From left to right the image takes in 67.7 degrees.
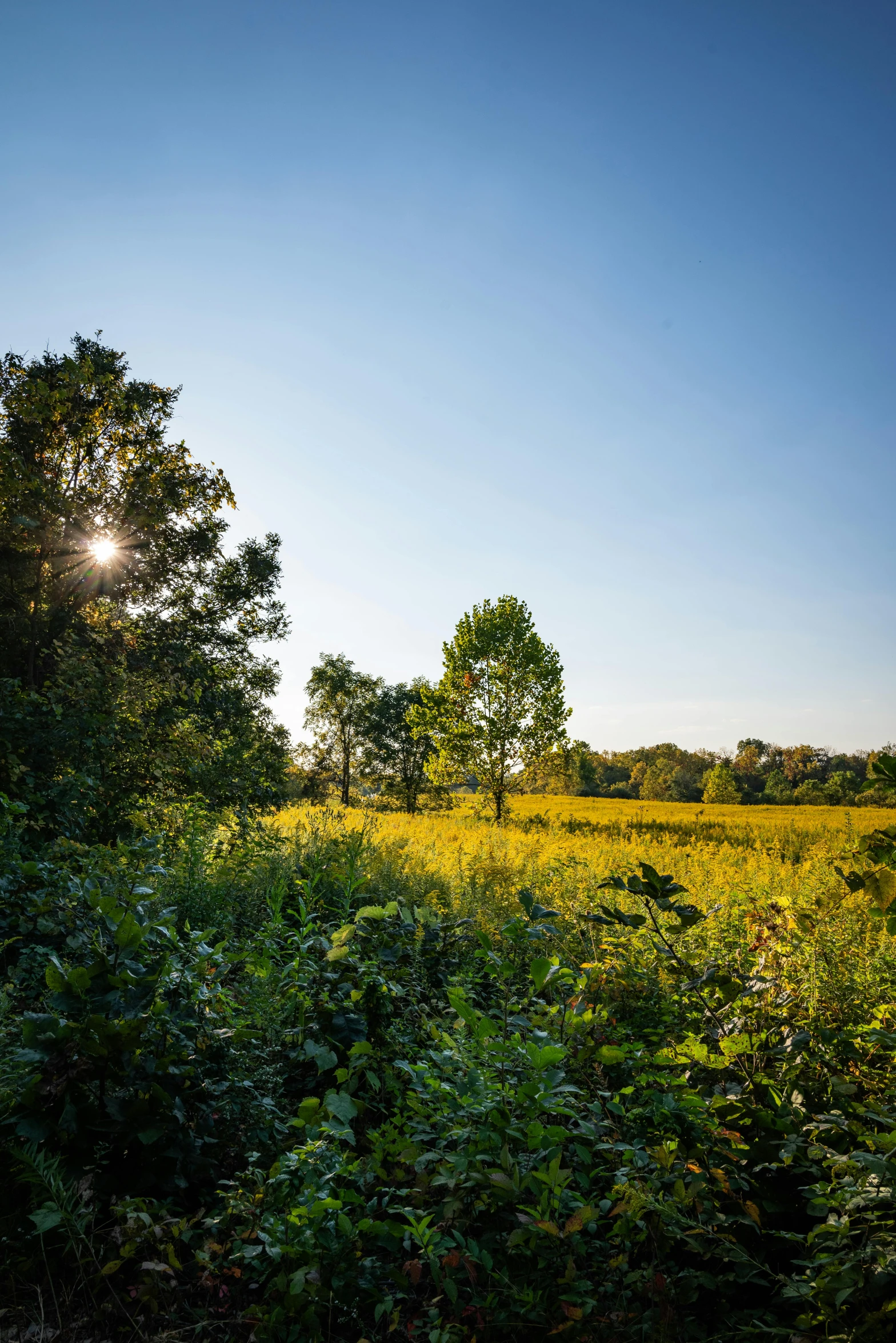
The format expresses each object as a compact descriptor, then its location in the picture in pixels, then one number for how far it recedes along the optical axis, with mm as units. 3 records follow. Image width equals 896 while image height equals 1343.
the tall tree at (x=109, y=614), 5969
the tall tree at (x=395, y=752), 33438
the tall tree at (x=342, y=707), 34969
